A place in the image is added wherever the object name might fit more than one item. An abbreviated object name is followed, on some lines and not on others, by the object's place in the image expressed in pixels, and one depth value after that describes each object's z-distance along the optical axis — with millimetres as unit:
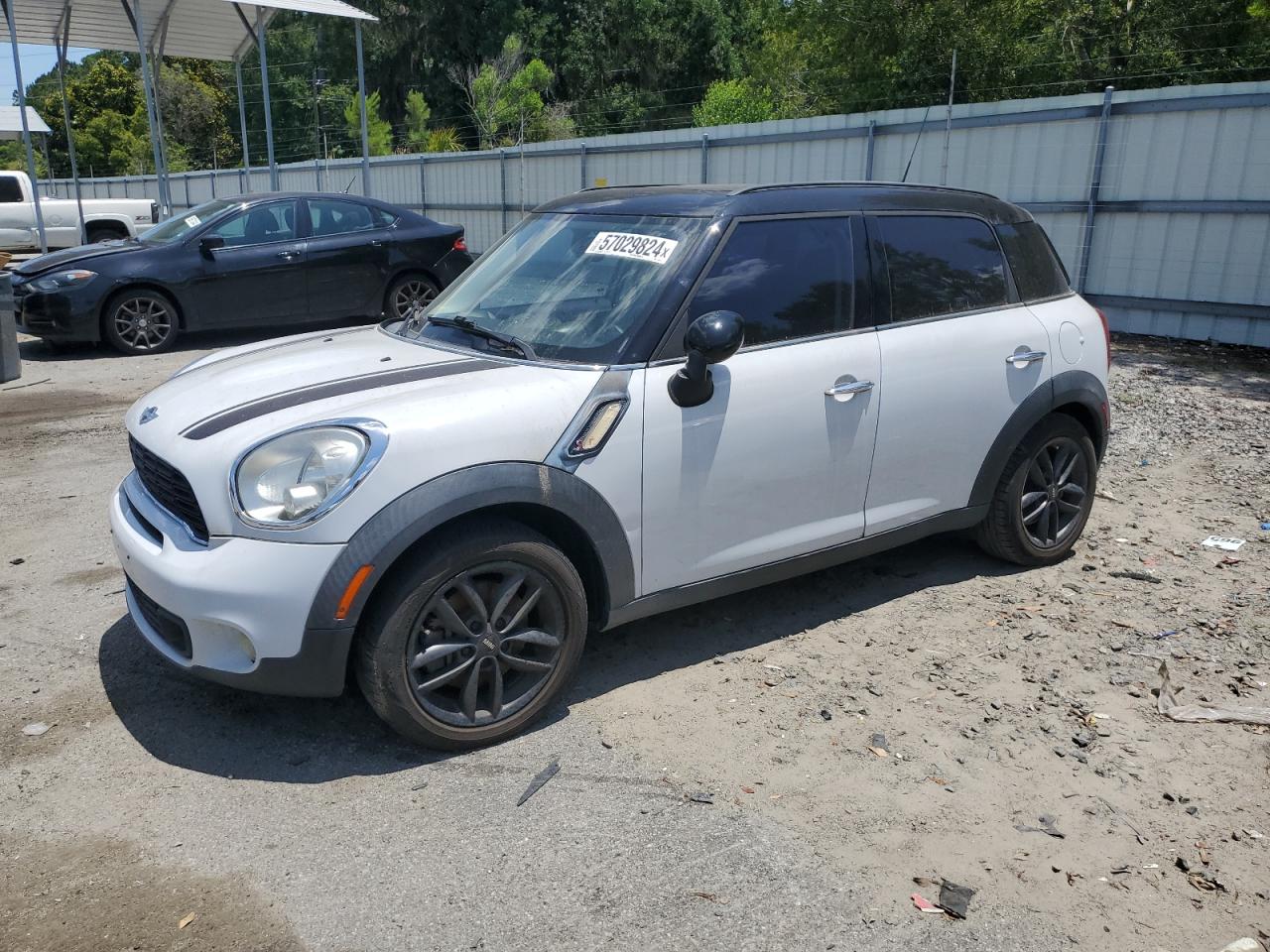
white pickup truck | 21078
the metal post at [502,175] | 18578
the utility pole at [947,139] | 12034
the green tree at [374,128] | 42125
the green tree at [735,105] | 33219
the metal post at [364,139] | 15069
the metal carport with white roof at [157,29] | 15234
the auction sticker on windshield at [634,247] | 3900
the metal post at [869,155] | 12938
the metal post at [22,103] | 14486
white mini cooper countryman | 3174
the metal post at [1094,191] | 11125
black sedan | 10227
